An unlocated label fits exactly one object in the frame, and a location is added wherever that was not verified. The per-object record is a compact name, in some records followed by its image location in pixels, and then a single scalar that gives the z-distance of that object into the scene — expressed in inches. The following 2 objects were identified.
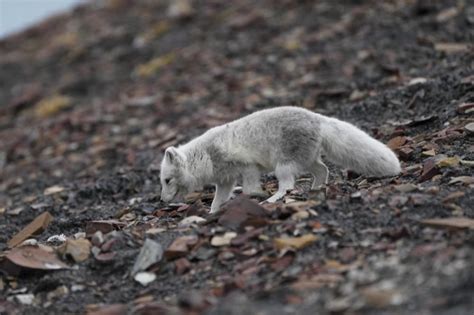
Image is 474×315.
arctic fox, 689.6
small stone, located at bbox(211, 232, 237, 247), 591.5
